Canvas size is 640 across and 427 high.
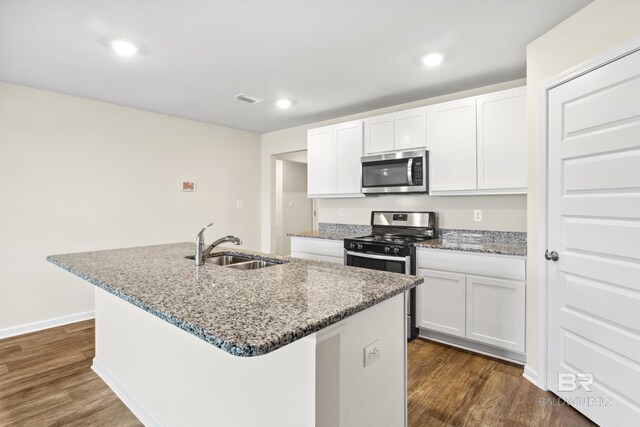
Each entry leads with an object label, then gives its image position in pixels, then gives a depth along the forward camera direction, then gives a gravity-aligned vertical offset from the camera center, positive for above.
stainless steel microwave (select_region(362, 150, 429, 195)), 3.14 +0.38
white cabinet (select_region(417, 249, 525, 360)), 2.44 -0.70
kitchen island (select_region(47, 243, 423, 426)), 1.03 -0.50
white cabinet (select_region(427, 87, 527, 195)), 2.62 +0.56
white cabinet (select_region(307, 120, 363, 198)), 3.65 +0.59
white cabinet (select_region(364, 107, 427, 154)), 3.16 +0.80
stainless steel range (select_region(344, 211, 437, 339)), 2.92 -0.30
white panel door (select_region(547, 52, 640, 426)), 1.62 -0.17
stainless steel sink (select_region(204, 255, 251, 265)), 2.32 -0.34
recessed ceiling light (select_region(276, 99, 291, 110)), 3.52 +1.17
